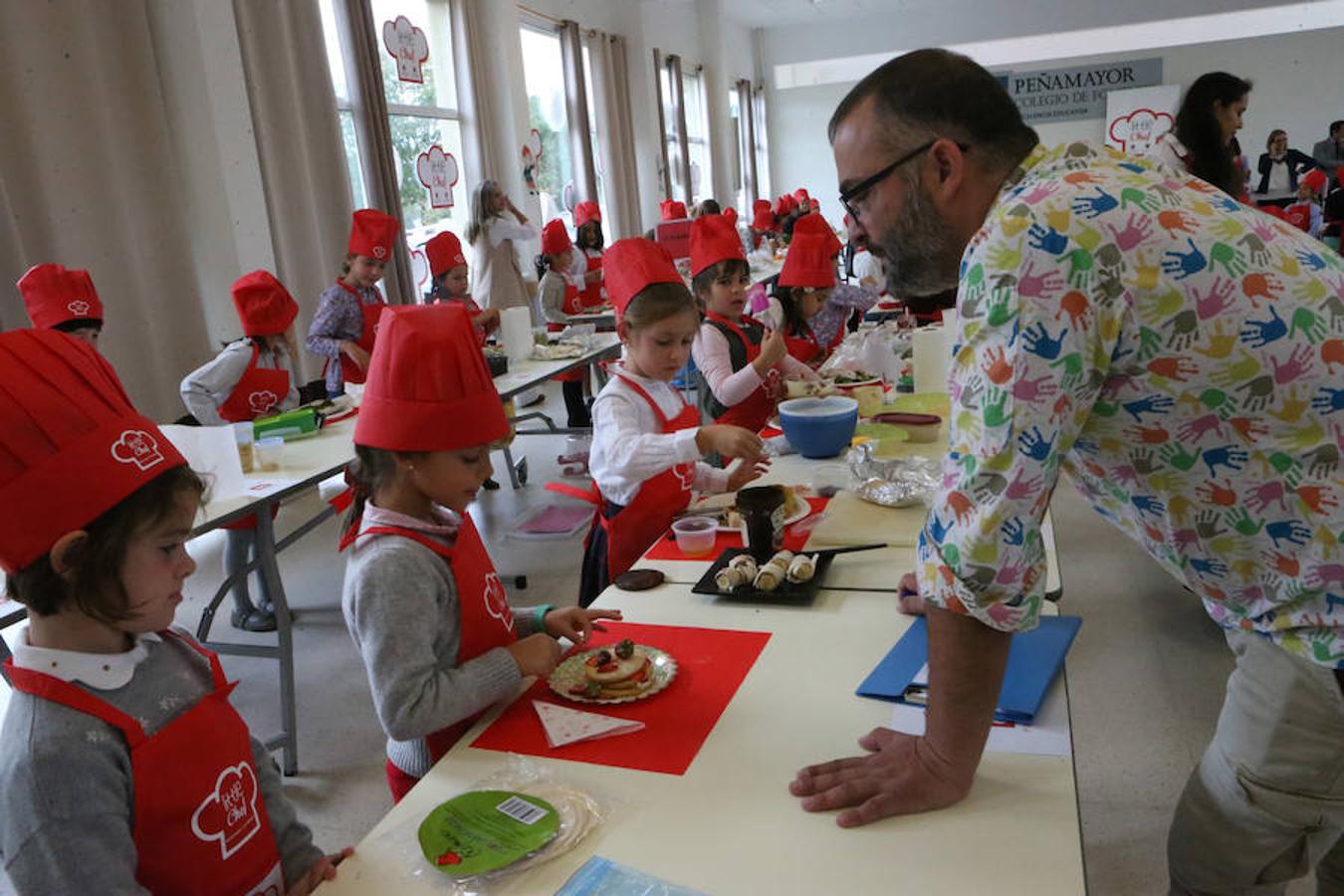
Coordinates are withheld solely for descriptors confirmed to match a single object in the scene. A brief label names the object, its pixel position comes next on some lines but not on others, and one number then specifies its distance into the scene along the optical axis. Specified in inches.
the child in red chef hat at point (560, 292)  220.8
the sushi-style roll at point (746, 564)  59.5
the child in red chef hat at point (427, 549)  46.3
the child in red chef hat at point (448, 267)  201.9
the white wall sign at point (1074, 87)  506.3
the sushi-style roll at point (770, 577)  58.1
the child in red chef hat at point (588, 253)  275.6
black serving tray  57.6
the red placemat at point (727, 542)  68.3
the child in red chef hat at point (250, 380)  126.0
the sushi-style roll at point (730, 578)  58.7
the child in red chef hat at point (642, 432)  77.6
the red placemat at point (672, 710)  43.2
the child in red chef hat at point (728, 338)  119.0
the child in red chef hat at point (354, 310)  166.2
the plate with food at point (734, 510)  71.7
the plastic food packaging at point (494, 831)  35.6
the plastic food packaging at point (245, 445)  104.0
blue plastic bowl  88.0
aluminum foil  72.9
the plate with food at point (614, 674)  48.1
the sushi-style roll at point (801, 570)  58.4
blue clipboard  43.9
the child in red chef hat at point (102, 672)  34.0
